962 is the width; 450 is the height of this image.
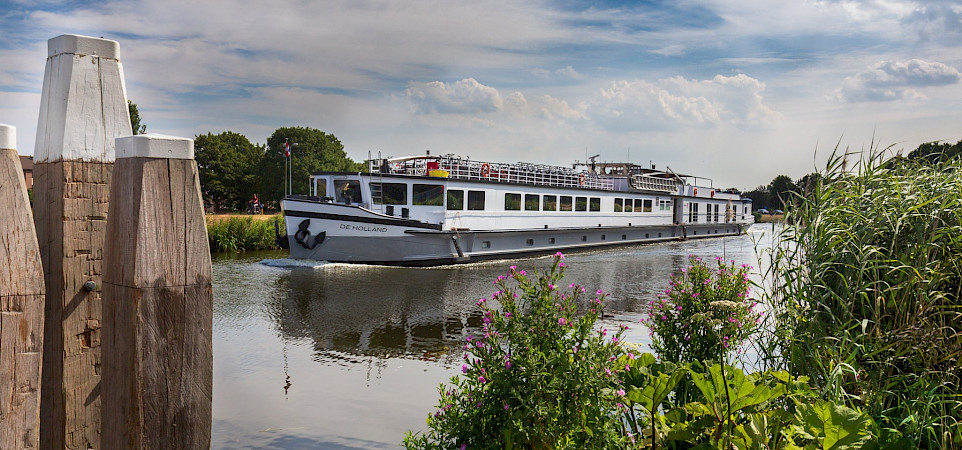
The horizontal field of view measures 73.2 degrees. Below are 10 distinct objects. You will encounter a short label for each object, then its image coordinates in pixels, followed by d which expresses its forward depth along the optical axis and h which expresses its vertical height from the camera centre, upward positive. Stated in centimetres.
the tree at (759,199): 7643 +230
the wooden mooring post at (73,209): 247 -1
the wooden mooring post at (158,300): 196 -28
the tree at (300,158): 4953 +420
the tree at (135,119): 3425 +478
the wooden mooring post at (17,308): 195 -31
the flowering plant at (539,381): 317 -83
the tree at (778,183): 6660 +371
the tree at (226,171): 5109 +300
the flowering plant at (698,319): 505 -81
